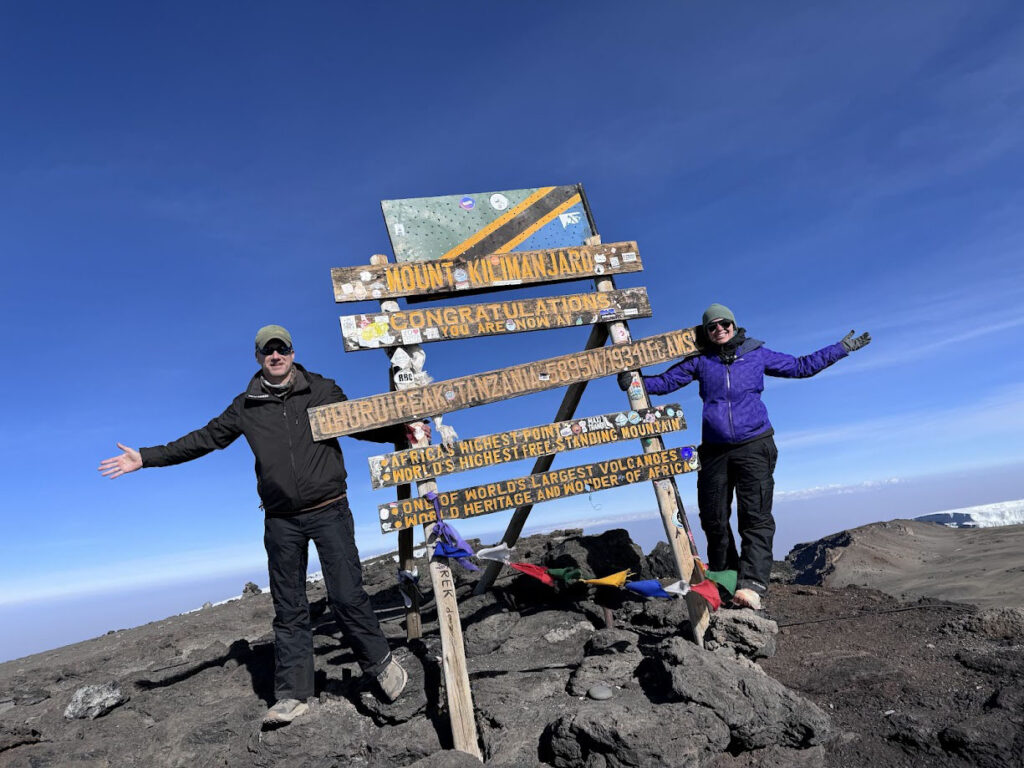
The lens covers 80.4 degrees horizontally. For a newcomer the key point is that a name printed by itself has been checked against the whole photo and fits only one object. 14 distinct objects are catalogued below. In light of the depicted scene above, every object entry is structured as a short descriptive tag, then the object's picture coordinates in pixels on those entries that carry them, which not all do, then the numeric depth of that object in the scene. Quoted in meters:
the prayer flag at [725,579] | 5.86
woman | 6.27
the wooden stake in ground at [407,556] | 5.80
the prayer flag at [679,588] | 5.45
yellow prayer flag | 5.78
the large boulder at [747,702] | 4.30
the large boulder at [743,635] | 5.59
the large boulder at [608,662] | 5.14
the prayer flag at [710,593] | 5.58
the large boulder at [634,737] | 4.03
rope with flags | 5.33
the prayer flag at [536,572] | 5.94
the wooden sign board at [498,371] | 5.42
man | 5.08
